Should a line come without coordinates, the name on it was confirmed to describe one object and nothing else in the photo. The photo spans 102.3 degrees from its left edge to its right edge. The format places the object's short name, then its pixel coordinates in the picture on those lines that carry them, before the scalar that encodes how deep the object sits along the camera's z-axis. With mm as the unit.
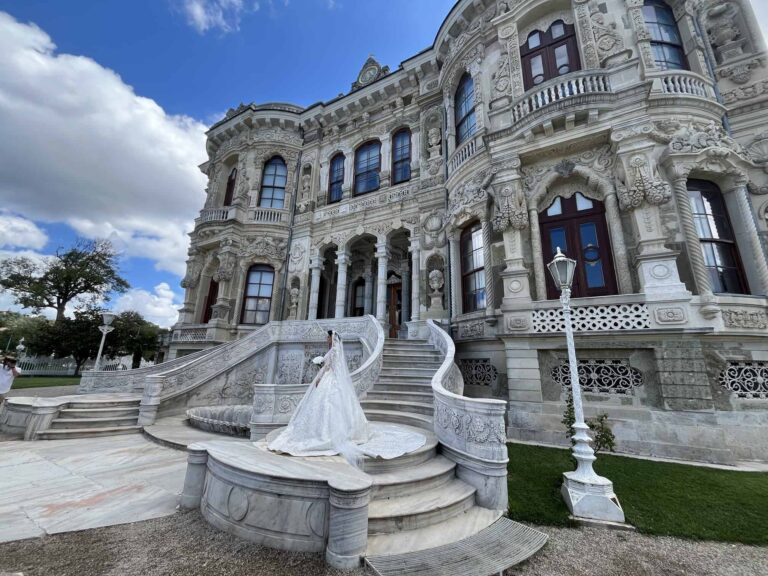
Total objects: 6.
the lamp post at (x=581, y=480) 3752
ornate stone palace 6348
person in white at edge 6750
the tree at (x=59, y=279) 23906
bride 4203
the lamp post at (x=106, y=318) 10438
